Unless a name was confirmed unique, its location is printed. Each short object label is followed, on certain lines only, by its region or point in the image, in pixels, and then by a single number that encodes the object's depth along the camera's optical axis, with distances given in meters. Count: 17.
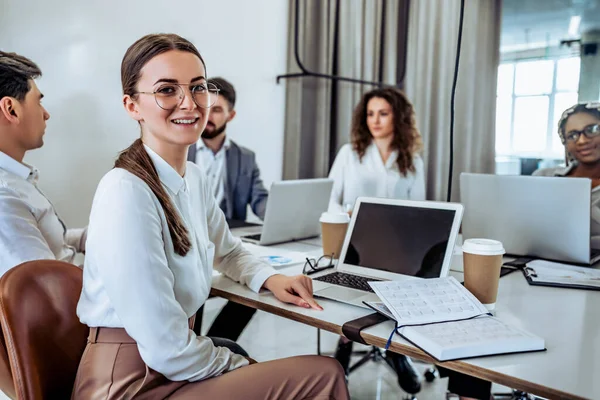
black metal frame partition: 3.67
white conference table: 0.87
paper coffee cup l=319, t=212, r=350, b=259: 1.67
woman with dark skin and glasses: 1.93
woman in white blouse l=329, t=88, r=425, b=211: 2.83
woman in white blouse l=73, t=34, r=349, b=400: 1.01
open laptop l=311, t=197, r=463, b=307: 1.37
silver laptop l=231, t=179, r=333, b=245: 1.93
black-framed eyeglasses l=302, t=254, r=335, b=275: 1.55
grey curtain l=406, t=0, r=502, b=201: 3.12
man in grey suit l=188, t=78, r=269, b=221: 2.97
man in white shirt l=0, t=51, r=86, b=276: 1.38
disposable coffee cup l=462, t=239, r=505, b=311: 1.20
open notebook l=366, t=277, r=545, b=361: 0.96
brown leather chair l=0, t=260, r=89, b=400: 1.01
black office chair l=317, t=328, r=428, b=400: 2.33
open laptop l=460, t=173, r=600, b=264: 1.60
